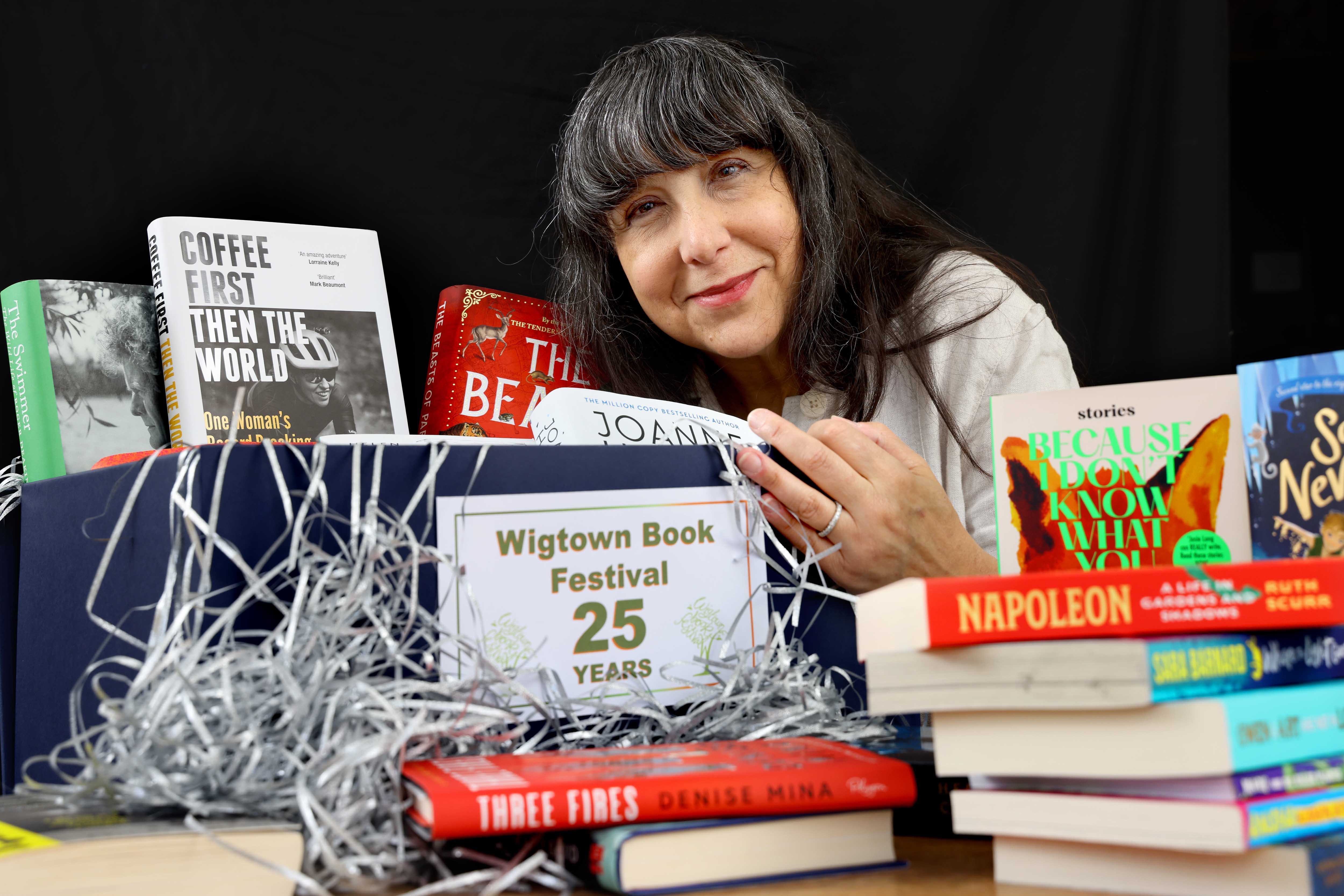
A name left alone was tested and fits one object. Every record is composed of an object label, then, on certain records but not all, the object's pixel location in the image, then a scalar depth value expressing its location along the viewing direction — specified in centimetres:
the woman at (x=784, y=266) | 135
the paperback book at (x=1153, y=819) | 51
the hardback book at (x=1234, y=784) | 52
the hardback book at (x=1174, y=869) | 52
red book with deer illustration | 132
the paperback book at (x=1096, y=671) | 53
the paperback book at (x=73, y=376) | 100
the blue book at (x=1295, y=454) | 68
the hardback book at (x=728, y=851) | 56
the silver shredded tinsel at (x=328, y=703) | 58
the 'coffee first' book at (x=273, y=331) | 107
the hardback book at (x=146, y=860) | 52
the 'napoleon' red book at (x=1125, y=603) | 55
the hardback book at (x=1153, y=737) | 52
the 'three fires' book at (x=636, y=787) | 55
